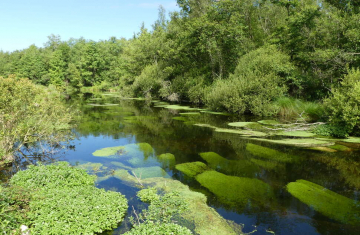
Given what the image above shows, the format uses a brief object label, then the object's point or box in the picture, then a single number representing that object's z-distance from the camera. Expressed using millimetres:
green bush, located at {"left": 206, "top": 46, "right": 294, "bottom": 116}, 23844
